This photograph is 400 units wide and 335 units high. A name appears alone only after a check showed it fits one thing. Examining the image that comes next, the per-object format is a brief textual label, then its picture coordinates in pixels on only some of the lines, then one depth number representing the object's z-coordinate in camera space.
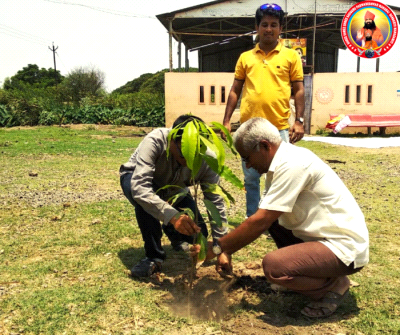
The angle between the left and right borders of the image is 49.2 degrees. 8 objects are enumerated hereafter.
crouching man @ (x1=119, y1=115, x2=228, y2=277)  2.74
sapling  2.36
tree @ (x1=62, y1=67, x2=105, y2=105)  40.57
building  15.36
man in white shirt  2.42
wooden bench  14.30
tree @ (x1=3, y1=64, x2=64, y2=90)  54.78
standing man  3.68
